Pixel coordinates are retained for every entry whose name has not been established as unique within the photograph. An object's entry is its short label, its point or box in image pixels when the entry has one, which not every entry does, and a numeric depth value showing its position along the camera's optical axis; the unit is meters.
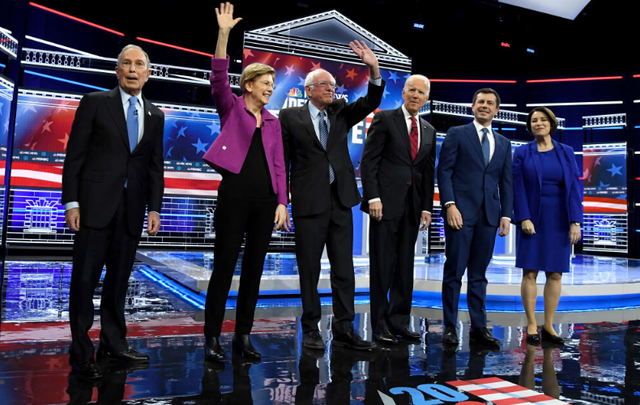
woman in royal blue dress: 3.24
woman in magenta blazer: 2.39
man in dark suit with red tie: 2.91
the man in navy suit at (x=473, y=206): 3.03
